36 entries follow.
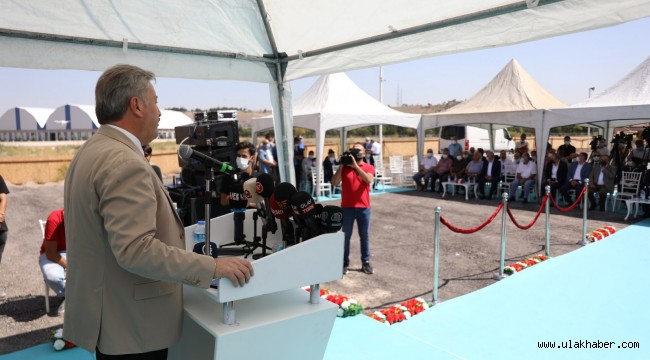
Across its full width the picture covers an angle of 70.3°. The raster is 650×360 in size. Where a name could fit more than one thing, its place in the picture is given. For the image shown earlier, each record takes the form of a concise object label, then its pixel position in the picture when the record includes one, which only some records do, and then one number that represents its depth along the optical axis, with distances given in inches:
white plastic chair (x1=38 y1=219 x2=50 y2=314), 184.9
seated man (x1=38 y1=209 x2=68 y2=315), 172.9
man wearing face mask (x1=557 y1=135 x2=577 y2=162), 545.3
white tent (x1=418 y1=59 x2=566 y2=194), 516.1
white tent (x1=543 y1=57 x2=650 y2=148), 448.5
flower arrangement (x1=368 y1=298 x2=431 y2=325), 169.3
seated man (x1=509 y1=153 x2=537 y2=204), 506.2
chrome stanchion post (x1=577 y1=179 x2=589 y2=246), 306.3
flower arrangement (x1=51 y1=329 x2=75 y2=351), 142.6
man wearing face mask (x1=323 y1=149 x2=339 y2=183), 588.1
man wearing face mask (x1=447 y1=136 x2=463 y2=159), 599.8
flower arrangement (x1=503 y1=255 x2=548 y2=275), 237.3
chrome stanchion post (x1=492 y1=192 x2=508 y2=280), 230.5
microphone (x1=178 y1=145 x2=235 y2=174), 80.1
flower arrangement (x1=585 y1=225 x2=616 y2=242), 317.7
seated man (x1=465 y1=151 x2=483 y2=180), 542.3
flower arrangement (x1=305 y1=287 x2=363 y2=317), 171.0
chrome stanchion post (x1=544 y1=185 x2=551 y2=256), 275.1
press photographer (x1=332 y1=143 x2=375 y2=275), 224.7
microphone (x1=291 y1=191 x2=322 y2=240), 86.7
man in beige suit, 59.1
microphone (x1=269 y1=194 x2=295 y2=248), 92.4
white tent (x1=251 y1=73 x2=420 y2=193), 539.2
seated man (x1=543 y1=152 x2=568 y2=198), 485.7
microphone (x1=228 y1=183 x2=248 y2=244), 100.6
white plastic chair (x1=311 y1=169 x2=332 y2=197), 550.4
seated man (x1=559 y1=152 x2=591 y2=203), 468.1
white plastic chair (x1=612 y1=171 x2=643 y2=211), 432.5
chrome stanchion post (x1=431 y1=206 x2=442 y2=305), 196.1
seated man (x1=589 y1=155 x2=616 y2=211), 447.8
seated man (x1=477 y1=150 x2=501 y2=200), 529.7
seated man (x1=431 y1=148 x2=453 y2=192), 575.5
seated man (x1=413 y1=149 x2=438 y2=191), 605.0
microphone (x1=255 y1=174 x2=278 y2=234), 93.0
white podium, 73.6
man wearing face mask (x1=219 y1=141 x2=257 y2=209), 188.9
